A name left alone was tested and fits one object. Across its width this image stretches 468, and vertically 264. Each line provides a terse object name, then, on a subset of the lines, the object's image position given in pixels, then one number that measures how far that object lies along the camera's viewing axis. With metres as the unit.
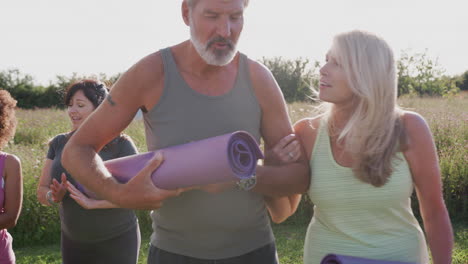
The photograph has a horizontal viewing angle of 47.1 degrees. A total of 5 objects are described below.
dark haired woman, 3.37
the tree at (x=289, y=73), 29.78
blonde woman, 2.16
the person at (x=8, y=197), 3.00
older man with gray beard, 2.08
